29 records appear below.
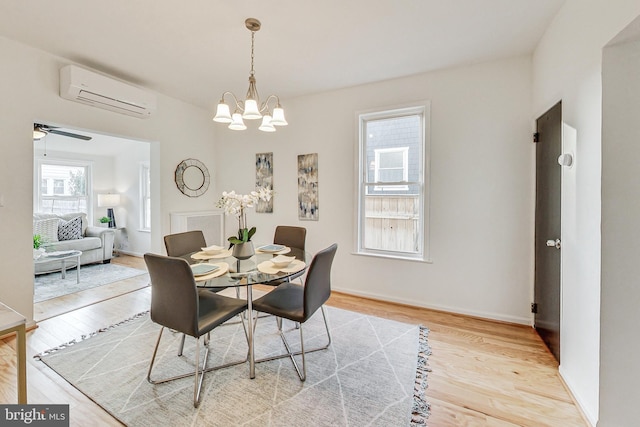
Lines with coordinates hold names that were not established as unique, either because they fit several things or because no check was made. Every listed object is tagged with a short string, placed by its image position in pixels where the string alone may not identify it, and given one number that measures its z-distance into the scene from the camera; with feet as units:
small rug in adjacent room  11.33
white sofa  13.88
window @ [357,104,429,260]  10.10
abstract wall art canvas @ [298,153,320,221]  11.82
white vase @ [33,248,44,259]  11.03
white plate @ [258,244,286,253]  8.13
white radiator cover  12.59
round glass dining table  5.59
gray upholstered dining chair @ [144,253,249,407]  4.99
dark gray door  6.59
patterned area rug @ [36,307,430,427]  5.06
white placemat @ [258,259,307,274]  6.20
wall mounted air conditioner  8.53
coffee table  12.23
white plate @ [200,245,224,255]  7.87
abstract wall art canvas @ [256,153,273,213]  12.89
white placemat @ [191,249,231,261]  7.39
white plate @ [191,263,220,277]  5.87
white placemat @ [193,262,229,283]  5.64
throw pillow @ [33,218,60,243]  14.32
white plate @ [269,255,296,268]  6.48
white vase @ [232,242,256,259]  7.22
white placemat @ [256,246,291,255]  8.01
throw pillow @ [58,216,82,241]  15.23
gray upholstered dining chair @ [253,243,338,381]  5.88
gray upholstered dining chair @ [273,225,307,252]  9.57
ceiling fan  10.25
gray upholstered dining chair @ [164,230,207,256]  8.01
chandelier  6.41
